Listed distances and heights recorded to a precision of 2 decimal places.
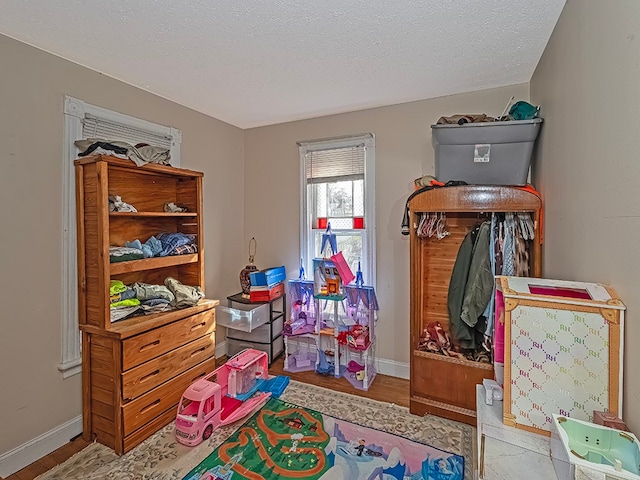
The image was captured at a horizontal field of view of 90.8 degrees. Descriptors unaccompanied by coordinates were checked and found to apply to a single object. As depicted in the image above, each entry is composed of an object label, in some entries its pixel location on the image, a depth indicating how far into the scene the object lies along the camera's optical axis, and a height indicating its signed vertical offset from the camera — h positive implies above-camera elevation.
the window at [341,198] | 3.00 +0.37
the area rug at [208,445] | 1.81 -1.35
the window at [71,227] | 2.08 +0.05
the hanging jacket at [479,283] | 2.10 -0.32
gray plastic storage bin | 2.01 +0.56
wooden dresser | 1.97 -0.68
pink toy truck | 2.03 -1.19
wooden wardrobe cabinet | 2.01 -0.35
